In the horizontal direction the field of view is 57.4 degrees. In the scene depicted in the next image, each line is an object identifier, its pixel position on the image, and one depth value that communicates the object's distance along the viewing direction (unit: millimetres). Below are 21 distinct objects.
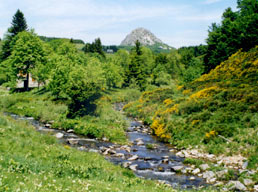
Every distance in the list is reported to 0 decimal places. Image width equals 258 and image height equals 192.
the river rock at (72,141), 23988
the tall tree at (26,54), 58844
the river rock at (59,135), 25931
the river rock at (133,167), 18100
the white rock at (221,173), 16580
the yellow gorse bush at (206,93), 34019
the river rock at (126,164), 18367
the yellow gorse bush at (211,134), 24078
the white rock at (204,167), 18219
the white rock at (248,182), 15166
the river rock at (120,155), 21281
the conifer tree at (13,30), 75000
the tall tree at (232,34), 45125
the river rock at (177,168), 18188
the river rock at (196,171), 17681
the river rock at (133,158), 20575
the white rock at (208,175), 16656
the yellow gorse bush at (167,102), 38750
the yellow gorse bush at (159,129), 28812
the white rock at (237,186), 14648
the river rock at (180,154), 21953
